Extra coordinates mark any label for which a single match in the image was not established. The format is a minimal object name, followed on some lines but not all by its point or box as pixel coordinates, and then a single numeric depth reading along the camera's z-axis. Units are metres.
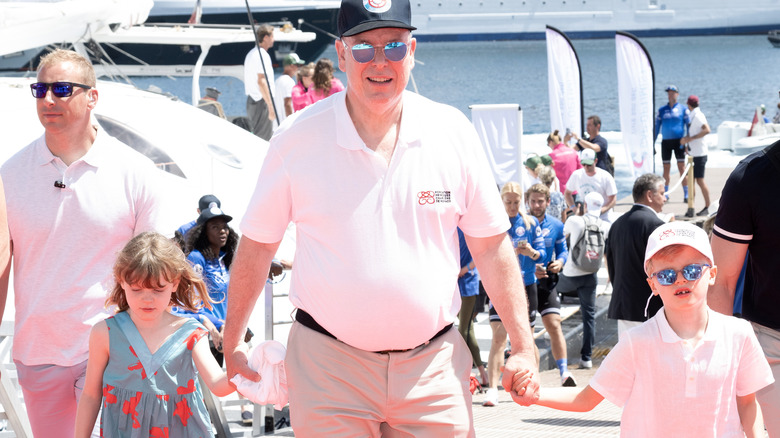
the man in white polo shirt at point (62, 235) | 4.40
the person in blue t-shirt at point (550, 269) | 9.88
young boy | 3.57
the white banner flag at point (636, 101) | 18.83
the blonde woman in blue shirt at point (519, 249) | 9.41
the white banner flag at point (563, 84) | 20.05
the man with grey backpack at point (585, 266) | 10.66
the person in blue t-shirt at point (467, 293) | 9.31
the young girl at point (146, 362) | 4.08
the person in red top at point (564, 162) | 15.94
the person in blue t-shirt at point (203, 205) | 7.66
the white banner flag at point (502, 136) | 13.89
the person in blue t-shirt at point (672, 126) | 19.50
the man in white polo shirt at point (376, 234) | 3.39
